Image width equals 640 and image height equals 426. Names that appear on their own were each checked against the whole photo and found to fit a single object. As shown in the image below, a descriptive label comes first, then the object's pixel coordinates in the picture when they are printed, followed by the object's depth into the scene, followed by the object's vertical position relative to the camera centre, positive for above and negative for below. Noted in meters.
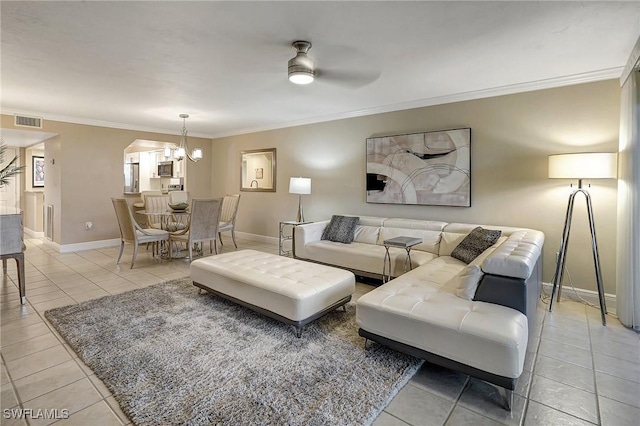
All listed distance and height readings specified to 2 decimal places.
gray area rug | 1.66 -1.08
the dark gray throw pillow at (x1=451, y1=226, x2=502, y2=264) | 3.25 -0.43
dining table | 5.27 -0.39
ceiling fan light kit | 2.62 +1.17
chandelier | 5.41 +0.90
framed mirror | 6.46 +0.70
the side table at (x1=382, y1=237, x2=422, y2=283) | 3.18 -0.60
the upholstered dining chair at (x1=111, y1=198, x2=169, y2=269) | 4.48 -0.44
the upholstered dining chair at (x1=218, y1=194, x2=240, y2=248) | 5.86 -0.21
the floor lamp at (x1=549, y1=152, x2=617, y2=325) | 2.84 +0.28
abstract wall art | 4.07 +0.49
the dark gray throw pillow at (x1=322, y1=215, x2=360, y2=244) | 4.52 -0.39
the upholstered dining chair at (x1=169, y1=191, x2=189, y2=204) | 6.13 +0.10
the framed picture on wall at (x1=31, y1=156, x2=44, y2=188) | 7.48 +0.72
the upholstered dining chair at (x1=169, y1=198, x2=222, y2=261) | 4.78 -0.33
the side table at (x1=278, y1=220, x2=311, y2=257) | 5.13 -0.79
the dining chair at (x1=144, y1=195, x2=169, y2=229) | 5.77 -0.08
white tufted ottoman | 2.49 -0.72
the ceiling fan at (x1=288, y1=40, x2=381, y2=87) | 2.61 +1.17
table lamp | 5.18 +0.28
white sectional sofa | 1.71 -0.69
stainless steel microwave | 8.16 +0.88
